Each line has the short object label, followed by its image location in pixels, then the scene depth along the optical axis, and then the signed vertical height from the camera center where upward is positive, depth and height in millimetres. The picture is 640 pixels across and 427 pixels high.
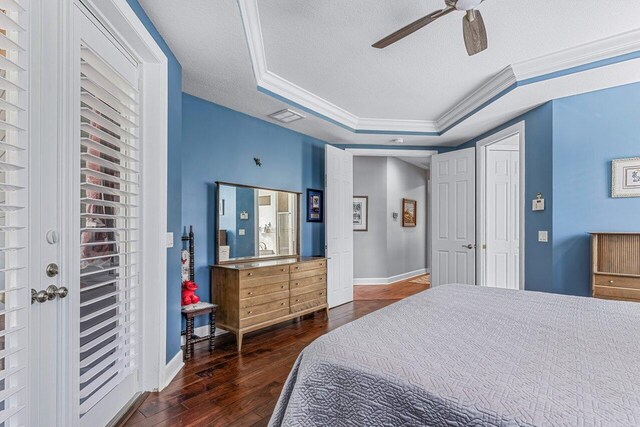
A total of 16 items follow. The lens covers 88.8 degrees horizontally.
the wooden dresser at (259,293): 2996 -797
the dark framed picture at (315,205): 4441 +106
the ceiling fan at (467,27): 1719 +1050
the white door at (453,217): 4316 -60
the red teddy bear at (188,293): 2861 -706
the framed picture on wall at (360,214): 6324 -24
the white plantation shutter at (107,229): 1536 -85
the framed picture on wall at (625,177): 2705 +300
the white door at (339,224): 4387 -163
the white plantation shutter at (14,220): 1076 -26
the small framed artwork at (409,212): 6738 +17
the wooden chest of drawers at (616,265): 2449 -408
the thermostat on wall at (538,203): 3176 +94
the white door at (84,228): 1221 -74
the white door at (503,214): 4270 -14
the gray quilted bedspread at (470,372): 799 -477
